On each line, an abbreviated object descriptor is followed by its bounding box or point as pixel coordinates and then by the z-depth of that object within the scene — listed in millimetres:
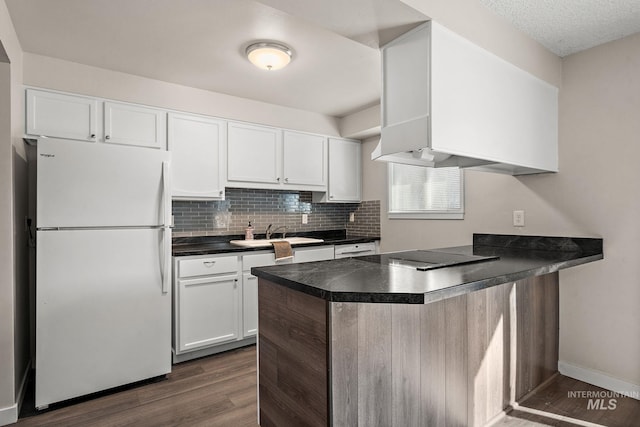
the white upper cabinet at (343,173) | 4227
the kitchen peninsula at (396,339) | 1376
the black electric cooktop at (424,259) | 1822
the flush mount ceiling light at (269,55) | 2445
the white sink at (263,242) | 3377
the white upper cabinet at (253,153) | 3486
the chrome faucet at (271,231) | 3969
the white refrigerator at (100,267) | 2240
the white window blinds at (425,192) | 3330
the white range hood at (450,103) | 1694
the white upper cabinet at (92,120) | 2598
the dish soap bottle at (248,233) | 3783
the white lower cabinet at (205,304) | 2914
